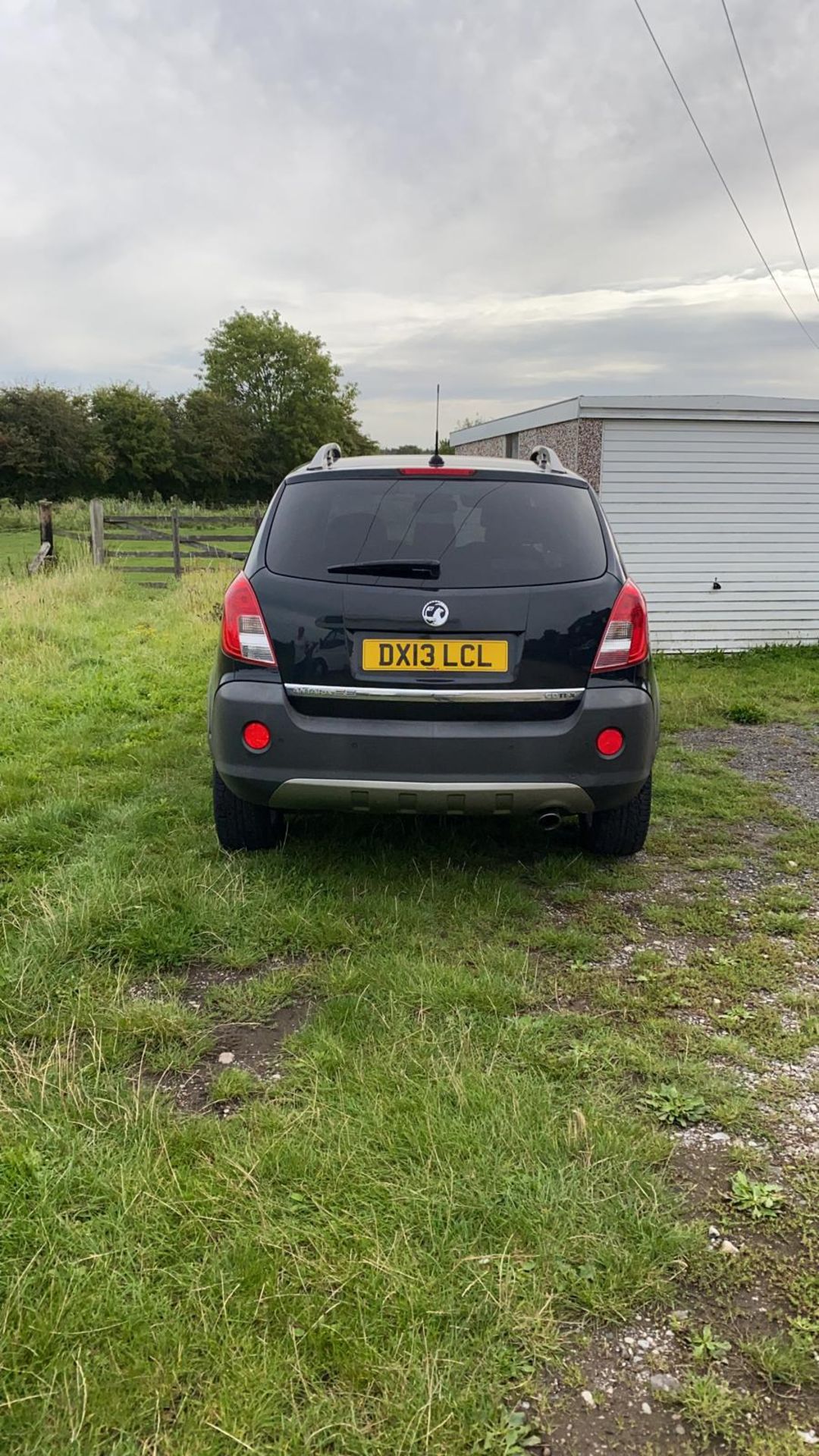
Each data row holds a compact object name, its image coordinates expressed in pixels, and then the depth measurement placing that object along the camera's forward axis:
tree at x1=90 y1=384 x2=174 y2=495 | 48.12
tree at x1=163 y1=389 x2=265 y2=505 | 51.47
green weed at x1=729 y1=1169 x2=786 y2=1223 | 1.95
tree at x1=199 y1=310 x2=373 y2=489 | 66.19
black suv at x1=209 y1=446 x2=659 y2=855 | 3.18
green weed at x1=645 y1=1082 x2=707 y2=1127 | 2.26
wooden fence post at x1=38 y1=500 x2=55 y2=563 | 13.62
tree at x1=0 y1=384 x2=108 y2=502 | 41.09
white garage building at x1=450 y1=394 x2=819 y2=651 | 10.48
